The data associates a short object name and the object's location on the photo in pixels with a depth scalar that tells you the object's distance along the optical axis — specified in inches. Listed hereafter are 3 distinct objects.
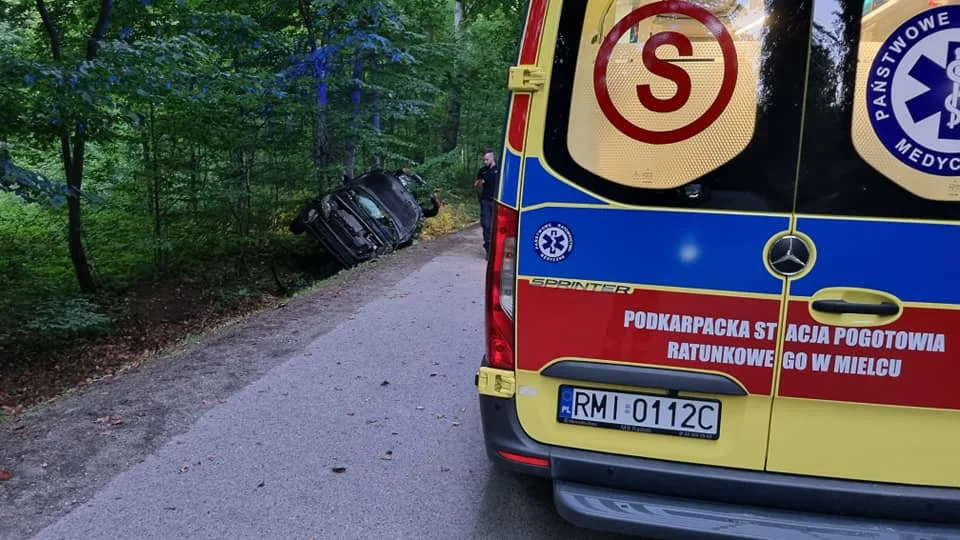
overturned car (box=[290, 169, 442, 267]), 445.1
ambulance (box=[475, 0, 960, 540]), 89.7
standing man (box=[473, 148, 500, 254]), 422.6
